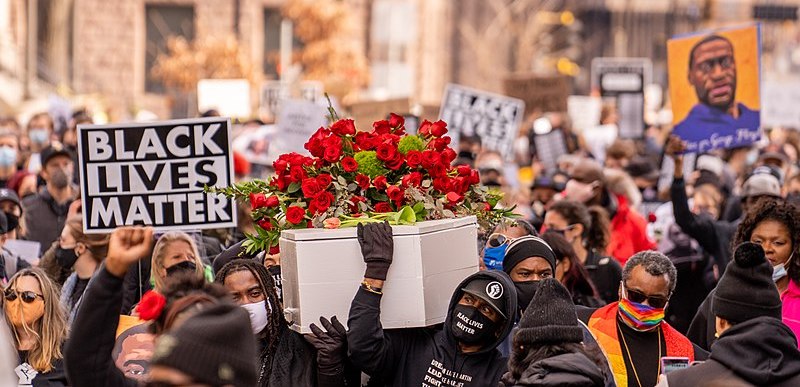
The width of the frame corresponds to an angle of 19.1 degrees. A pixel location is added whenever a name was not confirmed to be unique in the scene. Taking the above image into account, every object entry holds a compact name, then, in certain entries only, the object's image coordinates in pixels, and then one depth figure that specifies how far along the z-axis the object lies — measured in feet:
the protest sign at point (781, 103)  98.51
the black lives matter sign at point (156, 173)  41.73
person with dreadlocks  32.70
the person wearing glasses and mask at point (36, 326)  34.60
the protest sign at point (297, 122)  73.52
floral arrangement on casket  32.84
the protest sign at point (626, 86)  100.86
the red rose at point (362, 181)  33.30
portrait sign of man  60.17
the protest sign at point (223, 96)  108.78
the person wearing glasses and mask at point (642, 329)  34.52
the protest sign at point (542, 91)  104.17
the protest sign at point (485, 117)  82.62
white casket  31.81
